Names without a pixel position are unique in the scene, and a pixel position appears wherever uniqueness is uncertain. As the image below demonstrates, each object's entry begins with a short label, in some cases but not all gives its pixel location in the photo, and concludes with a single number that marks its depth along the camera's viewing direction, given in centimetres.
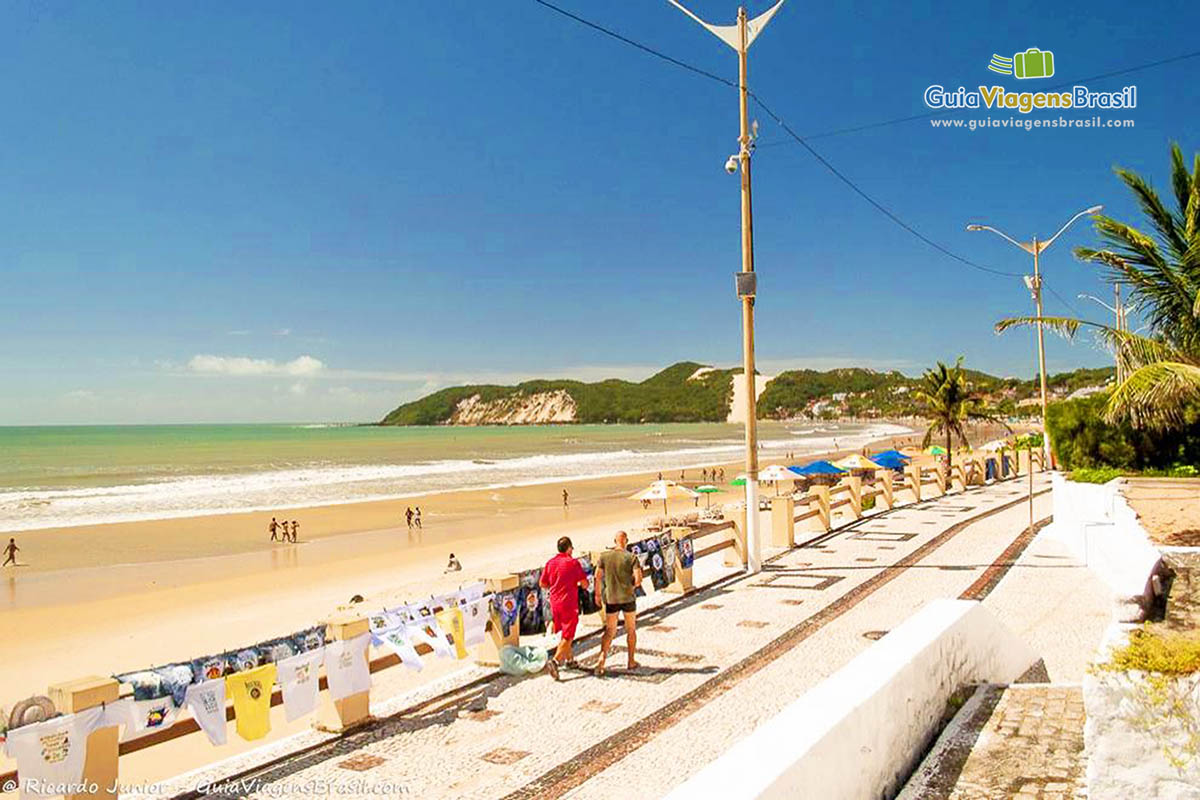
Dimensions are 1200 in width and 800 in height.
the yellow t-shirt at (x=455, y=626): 838
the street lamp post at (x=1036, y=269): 2686
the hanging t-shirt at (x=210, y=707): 613
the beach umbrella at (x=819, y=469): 2962
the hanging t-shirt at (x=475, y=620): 852
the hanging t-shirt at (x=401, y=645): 775
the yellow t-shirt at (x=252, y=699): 641
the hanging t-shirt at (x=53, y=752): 497
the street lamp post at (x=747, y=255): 1404
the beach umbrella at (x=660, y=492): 2500
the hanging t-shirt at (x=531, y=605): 920
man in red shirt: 862
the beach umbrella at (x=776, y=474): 2744
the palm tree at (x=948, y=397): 3541
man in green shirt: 864
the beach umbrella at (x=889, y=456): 3581
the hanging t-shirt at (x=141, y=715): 555
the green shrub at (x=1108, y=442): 1371
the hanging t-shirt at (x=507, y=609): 887
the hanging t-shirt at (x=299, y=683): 674
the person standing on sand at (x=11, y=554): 2484
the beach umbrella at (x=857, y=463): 3203
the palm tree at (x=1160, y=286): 1182
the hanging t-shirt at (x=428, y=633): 805
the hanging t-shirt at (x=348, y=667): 707
